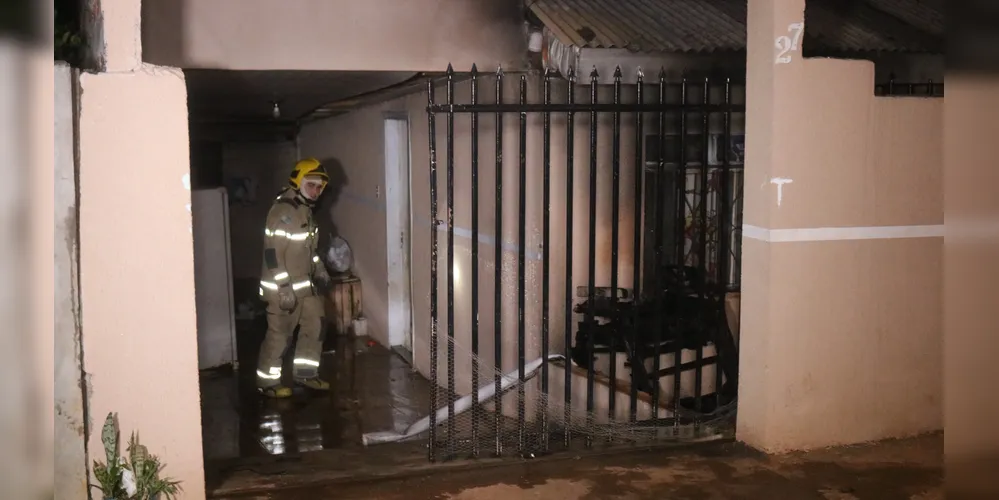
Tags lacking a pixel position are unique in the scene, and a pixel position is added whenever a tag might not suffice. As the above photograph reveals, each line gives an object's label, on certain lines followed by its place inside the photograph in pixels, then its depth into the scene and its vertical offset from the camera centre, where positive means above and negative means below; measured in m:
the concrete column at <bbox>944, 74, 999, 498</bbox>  1.06 -0.09
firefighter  7.78 -0.62
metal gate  4.86 -0.62
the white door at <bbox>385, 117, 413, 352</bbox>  9.51 -0.17
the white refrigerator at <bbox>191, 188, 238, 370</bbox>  8.58 -0.65
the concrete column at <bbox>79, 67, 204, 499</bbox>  3.65 -0.18
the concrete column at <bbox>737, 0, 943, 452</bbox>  4.64 -0.21
